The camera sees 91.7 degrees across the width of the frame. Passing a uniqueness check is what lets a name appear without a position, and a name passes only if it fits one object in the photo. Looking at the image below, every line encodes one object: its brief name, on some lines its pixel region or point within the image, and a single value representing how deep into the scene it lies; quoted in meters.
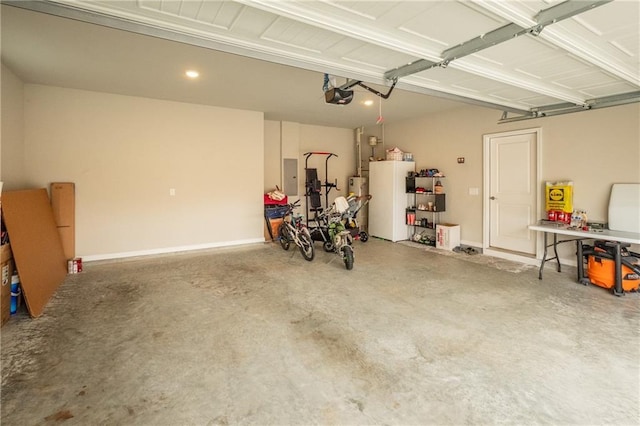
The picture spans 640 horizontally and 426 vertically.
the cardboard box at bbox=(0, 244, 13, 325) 2.93
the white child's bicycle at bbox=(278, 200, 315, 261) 5.18
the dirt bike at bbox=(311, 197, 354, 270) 4.74
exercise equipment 7.39
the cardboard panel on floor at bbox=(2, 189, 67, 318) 3.21
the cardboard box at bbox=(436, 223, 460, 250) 6.03
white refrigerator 6.78
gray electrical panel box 7.52
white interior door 5.09
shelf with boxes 6.36
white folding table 3.57
